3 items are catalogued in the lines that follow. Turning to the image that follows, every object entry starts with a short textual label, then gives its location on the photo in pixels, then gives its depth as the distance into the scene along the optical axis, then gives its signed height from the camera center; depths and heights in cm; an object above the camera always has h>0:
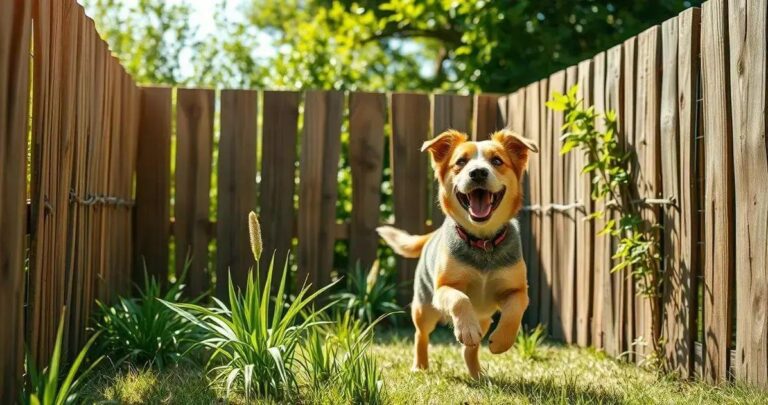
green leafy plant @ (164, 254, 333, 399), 393 -60
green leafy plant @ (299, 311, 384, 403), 385 -74
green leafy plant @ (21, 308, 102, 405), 300 -66
